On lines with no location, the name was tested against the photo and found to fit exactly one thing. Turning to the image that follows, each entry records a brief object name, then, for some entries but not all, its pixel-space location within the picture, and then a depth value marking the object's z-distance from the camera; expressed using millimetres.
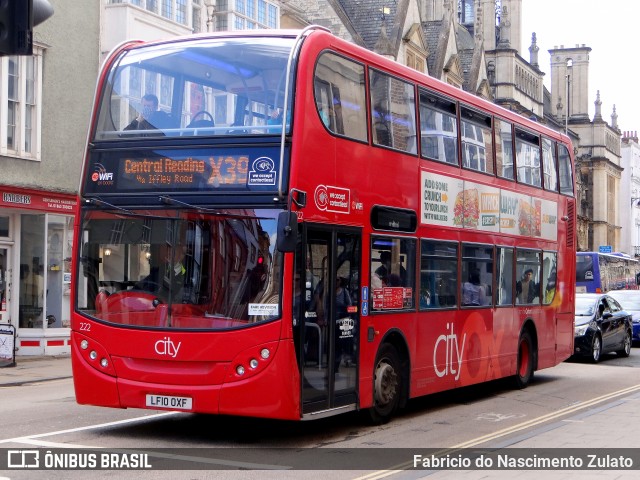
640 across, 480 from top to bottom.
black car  24406
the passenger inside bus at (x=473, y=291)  15305
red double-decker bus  10711
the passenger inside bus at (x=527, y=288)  17594
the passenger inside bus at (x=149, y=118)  11336
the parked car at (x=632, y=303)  30547
